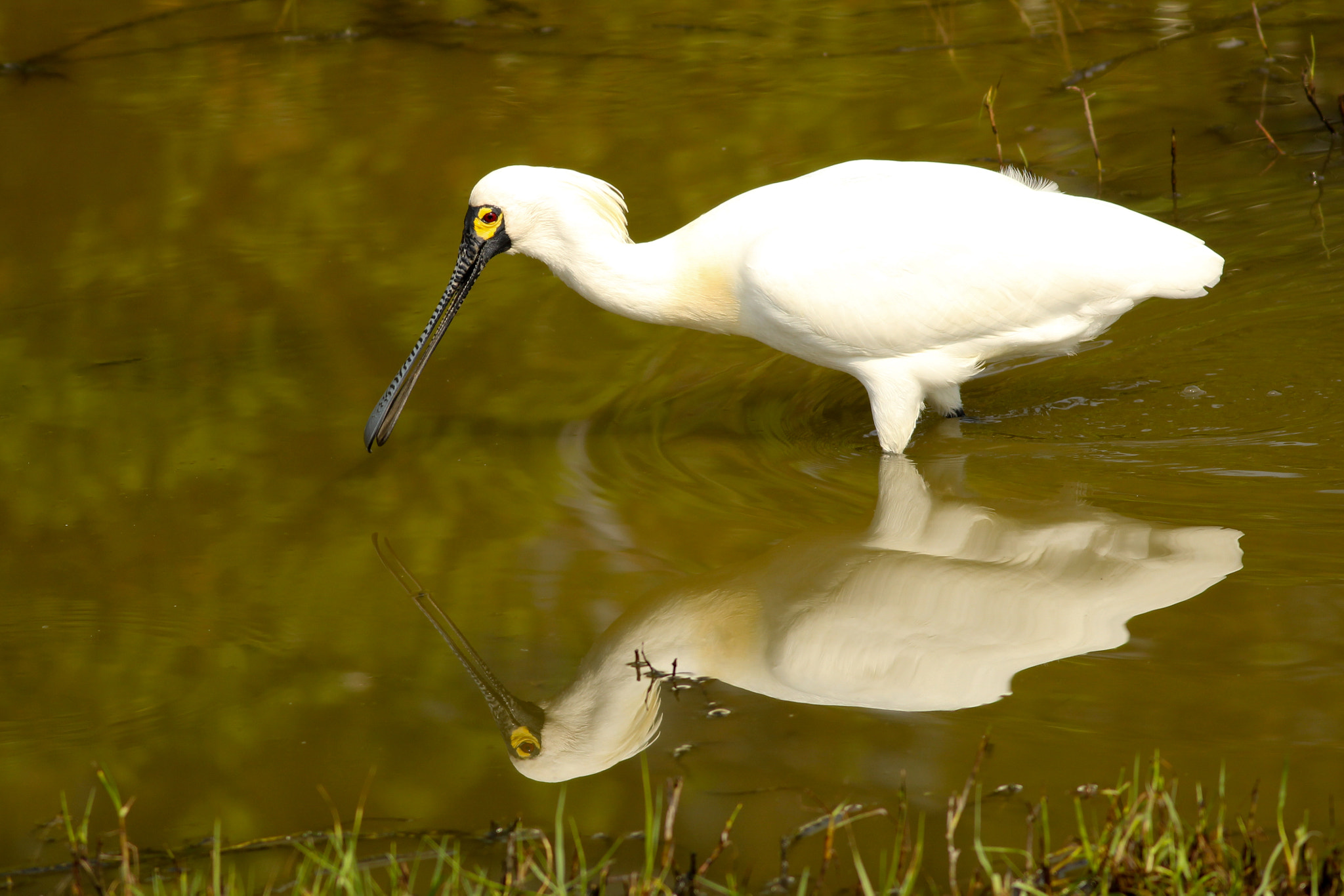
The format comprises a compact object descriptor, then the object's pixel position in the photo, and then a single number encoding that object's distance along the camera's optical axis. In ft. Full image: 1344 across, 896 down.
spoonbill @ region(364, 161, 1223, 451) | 34.50
